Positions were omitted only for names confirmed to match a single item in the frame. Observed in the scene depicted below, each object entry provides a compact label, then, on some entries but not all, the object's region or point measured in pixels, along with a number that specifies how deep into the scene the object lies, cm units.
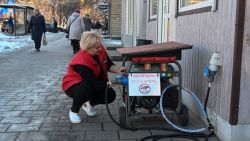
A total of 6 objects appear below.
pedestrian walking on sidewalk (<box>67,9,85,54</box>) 1434
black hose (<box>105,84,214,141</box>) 454
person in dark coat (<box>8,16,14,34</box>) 3216
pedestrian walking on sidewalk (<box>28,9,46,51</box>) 1666
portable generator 473
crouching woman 508
